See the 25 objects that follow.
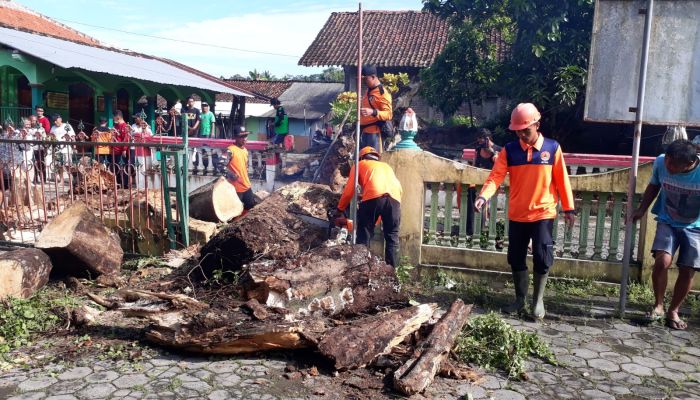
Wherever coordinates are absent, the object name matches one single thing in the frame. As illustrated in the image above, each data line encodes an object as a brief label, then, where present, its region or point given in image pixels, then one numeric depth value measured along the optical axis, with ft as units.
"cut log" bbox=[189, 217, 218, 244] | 23.44
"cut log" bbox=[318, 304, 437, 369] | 12.64
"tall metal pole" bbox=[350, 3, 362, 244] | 16.85
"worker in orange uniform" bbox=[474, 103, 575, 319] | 16.20
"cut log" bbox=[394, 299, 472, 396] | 11.64
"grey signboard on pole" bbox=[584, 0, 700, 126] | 16.90
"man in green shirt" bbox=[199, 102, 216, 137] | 50.75
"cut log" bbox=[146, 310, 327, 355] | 13.06
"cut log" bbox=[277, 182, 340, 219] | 26.18
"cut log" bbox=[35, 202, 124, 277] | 19.01
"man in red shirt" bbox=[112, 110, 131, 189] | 23.57
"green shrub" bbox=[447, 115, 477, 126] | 69.27
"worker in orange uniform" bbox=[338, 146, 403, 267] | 19.38
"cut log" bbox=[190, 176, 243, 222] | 26.16
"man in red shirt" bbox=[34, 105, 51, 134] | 46.60
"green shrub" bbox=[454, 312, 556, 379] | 13.34
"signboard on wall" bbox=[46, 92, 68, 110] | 58.44
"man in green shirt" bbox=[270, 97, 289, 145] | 70.13
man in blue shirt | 15.70
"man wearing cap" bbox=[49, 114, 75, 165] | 44.37
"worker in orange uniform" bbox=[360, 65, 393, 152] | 24.02
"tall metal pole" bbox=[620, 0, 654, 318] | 16.53
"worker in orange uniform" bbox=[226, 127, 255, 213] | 29.37
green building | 50.42
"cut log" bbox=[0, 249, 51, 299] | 16.90
